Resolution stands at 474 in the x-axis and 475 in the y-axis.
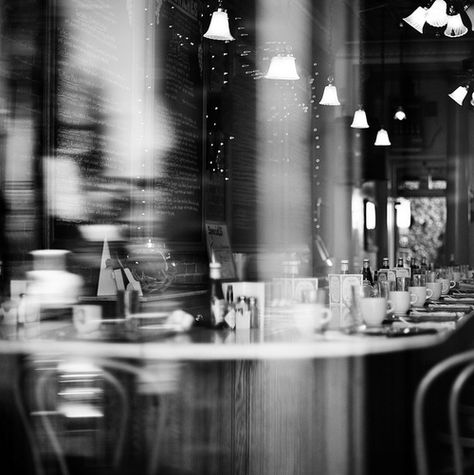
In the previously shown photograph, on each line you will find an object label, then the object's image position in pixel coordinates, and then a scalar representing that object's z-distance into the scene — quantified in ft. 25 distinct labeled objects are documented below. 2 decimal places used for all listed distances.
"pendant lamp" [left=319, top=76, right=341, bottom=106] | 20.94
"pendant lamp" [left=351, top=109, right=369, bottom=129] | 26.45
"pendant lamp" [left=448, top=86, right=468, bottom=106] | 26.81
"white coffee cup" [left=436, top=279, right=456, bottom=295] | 17.16
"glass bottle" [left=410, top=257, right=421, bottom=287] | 13.57
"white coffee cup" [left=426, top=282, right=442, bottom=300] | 14.74
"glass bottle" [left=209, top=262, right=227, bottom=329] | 8.19
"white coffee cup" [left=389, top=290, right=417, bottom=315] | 10.33
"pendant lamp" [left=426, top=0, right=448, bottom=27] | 18.48
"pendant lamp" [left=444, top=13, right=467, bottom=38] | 18.69
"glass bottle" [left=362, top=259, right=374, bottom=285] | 14.54
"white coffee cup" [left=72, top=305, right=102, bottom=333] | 7.66
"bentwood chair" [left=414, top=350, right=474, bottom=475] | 6.66
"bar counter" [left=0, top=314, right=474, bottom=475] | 7.02
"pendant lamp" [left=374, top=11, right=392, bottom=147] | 32.45
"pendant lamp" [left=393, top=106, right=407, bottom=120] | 37.82
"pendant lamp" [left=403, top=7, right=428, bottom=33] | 18.81
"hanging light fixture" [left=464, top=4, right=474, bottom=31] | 27.46
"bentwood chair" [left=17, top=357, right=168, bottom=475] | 7.19
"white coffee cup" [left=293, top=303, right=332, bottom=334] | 7.73
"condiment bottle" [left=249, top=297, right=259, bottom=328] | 8.25
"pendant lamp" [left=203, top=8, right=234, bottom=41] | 14.30
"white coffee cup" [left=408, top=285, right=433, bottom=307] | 12.35
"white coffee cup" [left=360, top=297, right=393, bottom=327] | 8.63
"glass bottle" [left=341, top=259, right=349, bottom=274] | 11.24
